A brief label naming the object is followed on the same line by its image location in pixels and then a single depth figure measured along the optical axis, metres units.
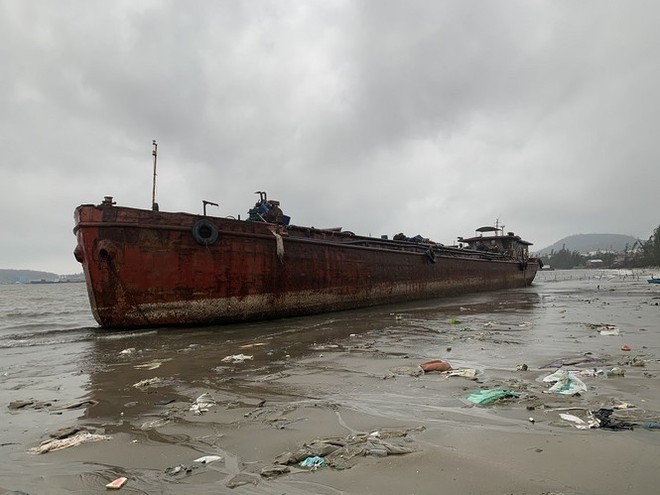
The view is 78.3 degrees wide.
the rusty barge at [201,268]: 9.45
